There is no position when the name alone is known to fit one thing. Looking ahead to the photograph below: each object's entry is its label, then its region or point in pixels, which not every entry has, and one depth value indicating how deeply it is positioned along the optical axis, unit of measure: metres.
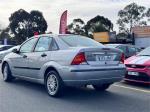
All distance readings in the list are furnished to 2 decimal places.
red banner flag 19.86
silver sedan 7.23
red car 9.27
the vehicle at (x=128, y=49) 17.16
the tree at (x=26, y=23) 74.06
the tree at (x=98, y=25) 74.06
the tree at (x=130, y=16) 69.19
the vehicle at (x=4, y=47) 23.02
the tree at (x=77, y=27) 72.94
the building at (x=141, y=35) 40.34
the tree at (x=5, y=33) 76.57
